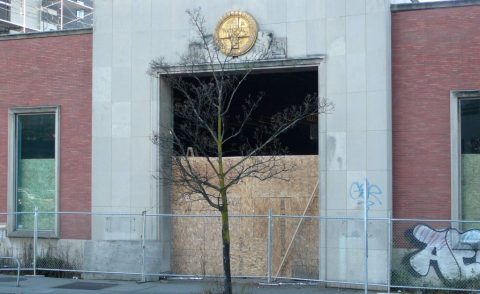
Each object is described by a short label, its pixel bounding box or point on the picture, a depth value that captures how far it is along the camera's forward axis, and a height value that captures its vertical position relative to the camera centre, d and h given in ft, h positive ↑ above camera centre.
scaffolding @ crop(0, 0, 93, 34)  165.58 +36.82
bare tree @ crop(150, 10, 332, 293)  62.34 +5.59
